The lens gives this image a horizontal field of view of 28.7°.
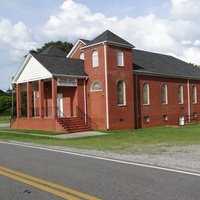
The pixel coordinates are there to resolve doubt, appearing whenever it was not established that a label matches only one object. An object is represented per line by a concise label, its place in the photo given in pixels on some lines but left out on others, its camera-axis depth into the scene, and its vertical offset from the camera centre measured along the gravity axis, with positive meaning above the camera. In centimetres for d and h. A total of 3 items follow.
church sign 2927 +239
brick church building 2952 +197
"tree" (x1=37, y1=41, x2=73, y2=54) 6693 +1186
